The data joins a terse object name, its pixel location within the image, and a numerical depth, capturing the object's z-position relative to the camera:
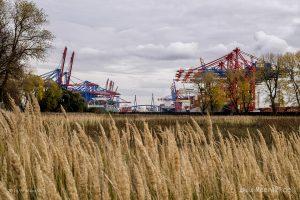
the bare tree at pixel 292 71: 59.19
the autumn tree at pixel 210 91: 73.12
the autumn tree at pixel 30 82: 41.88
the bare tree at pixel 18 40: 38.16
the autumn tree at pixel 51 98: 59.88
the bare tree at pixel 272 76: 62.04
